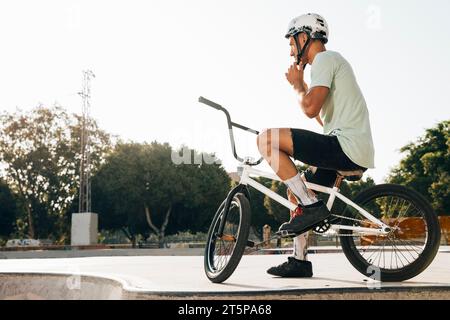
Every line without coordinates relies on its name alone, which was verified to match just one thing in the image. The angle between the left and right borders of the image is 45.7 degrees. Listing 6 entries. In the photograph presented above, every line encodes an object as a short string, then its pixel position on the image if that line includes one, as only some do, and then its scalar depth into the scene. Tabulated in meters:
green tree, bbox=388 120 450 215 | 44.16
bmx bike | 4.79
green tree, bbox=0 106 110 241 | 46.53
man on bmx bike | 4.67
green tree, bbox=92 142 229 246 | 47.91
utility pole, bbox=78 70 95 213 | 38.19
